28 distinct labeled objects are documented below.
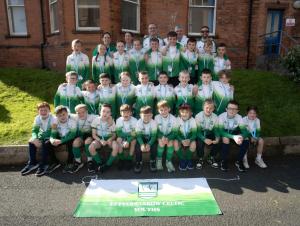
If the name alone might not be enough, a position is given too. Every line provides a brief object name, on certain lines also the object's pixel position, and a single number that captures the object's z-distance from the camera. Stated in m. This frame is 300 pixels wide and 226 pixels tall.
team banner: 4.37
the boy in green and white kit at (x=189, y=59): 7.09
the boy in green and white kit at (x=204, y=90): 6.47
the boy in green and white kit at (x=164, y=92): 6.45
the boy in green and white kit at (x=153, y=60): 6.93
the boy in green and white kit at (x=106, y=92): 6.45
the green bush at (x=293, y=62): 10.23
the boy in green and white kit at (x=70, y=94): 6.52
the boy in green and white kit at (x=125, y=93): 6.53
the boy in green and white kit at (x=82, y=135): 5.89
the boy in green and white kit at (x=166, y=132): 5.80
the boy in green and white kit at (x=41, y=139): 5.81
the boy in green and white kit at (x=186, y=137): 5.87
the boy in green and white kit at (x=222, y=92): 6.54
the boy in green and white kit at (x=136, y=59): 7.20
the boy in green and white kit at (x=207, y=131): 6.02
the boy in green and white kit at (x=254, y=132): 6.05
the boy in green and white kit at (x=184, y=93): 6.47
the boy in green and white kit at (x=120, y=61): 7.11
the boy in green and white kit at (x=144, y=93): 6.37
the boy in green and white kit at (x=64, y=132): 5.89
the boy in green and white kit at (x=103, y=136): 5.79
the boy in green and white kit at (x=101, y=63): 7.13
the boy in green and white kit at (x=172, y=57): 6.97
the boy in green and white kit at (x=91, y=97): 6.46
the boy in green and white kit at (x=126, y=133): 5.85
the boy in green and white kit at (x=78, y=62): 7.18
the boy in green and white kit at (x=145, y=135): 5.74
